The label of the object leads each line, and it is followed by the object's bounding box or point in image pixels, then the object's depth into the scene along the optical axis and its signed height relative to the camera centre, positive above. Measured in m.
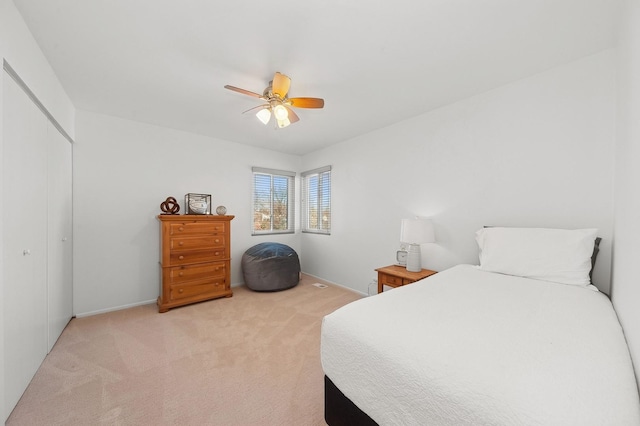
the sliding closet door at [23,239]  1.45 -0.22
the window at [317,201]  4.37 +0.19
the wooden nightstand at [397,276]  2.48 -0.68
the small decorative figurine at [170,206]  3.25 +0.03
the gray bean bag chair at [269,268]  3.71 -0.92
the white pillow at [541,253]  1.69 -0.30
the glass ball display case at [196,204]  3.43 +0.07
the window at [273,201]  4.37 +0.17
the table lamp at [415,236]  2.59 -0.26
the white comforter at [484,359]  0.69 -0.53
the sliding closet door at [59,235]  2.16 -0.28
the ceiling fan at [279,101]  2.00 +0.97
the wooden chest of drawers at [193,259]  3.05 -0.68
